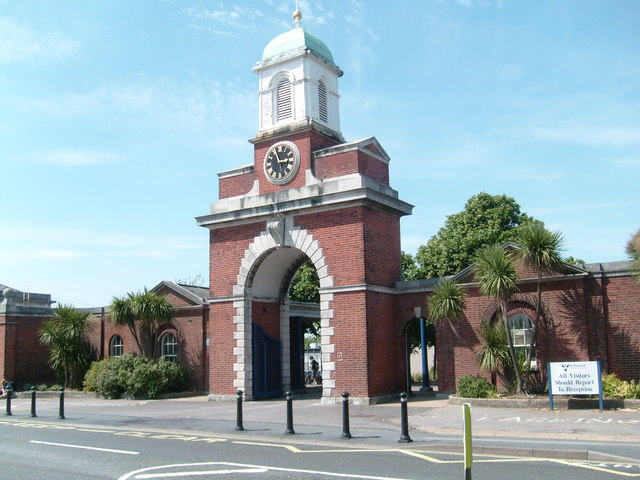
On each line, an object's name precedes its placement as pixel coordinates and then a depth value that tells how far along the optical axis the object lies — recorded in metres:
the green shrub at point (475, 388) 18.59
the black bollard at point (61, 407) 18.40
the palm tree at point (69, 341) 28.44
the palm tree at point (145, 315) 26.23
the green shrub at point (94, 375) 26.62
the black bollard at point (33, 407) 19.27
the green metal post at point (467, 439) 6.41
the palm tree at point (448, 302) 19.55
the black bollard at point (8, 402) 20.12
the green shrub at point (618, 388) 16.77
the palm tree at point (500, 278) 18.44
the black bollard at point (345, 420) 12.91
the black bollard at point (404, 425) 12.04
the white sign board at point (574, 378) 16.02
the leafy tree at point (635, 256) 17.84
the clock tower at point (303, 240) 20.53
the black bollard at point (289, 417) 13.77
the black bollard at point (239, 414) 14.79
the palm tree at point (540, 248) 18.05
